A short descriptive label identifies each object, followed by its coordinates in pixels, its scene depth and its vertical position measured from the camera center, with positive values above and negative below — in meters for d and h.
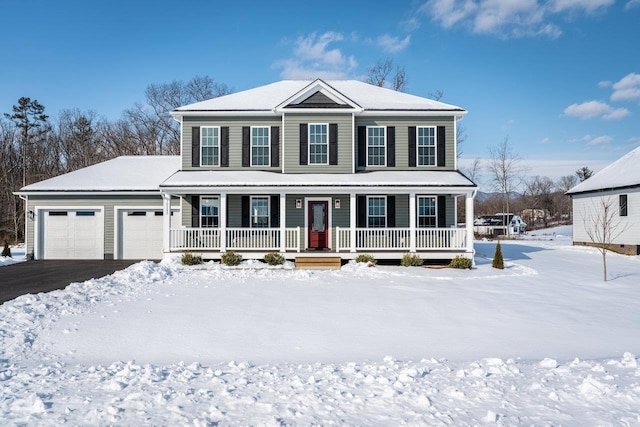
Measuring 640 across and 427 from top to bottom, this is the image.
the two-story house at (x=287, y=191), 14.49 +1.06
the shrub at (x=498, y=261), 14.17 -1.62
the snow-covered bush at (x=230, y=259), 13.88 -1.51
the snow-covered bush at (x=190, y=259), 13.95 -1.51
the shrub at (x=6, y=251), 17.00 -1.48
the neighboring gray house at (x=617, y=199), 20.20 +1.08
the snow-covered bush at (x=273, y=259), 14.00 -1.52
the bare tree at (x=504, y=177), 42.16 +4.54
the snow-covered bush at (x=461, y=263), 14.02 -1.67
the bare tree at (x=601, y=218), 21.05 -0.02
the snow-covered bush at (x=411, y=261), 14.16 -1.62
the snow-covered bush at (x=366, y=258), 14.13 -1.51
